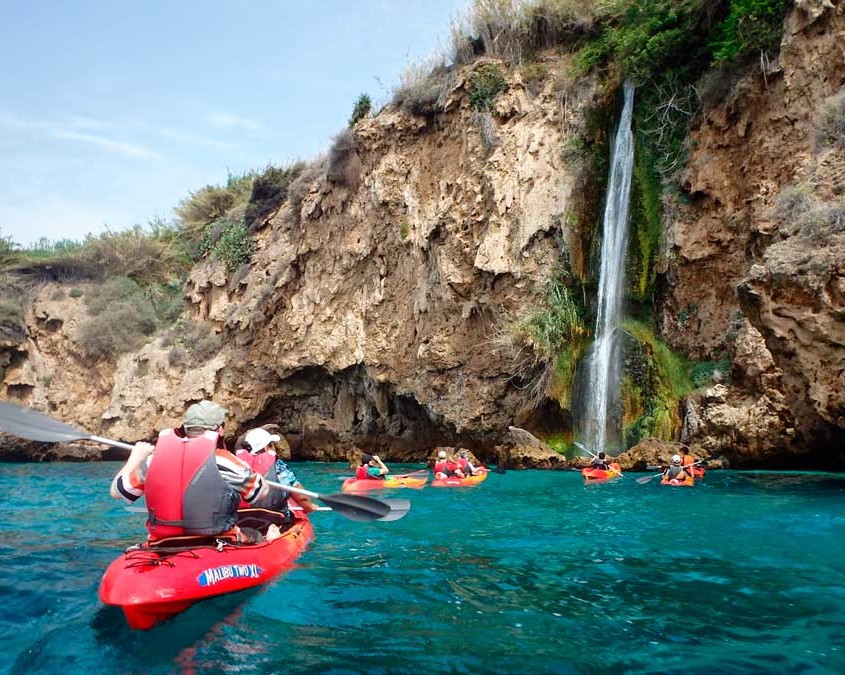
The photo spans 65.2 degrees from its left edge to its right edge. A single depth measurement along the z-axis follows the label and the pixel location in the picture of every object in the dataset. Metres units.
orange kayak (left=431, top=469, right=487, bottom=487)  14.15
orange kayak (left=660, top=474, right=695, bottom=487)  11.95
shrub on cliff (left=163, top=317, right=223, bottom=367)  24.83
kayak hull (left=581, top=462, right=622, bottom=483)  13.28
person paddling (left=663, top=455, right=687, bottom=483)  12.07
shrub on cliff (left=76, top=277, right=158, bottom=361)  26.55
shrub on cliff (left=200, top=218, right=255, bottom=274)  26.45
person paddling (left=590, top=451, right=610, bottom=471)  13.45
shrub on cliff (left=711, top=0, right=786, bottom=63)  13.85
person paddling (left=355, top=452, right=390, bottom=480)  14.23
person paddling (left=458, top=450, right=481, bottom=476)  14.84
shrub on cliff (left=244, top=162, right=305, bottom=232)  26.95
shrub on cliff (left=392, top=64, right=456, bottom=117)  21.12
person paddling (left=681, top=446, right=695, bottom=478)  12.36
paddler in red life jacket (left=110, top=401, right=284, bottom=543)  5.20
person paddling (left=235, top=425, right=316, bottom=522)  6.91
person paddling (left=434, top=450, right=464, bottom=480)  14.57
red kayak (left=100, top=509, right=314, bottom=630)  4.56
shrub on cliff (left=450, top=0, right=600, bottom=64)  20.08
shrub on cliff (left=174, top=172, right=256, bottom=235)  30.95
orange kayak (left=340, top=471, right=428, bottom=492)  13.67
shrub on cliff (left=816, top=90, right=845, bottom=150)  11.27
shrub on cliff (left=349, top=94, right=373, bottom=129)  23.62
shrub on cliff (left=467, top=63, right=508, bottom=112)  19.75
